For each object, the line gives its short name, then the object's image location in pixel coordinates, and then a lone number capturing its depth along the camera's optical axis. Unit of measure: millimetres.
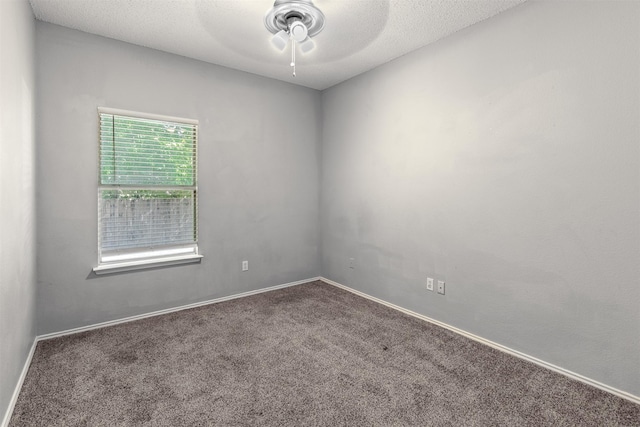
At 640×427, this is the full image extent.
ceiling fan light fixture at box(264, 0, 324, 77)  2180
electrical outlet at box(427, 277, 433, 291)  3068
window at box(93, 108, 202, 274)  2953
